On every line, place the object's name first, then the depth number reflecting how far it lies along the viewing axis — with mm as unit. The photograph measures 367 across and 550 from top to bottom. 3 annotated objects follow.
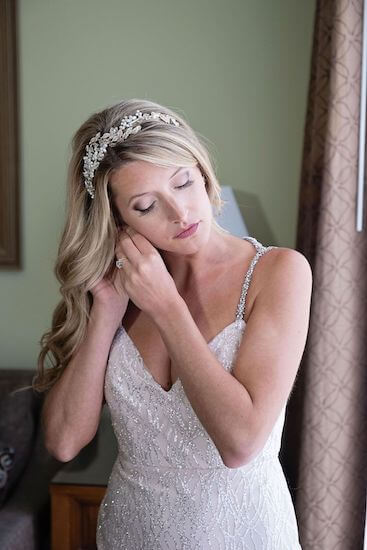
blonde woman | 1356
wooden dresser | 2553
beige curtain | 2312
